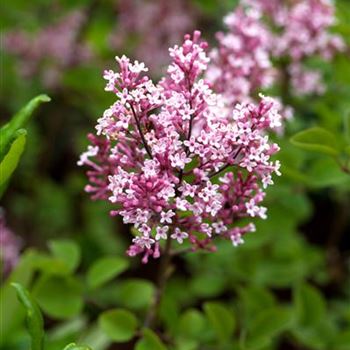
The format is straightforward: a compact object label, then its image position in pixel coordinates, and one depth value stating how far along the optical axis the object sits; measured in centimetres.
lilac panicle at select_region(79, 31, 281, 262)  49
